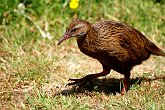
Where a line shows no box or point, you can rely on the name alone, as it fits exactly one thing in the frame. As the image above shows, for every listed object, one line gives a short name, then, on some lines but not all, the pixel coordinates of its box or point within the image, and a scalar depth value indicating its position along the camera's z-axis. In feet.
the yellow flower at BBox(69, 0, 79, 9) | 43.24
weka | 34.53
